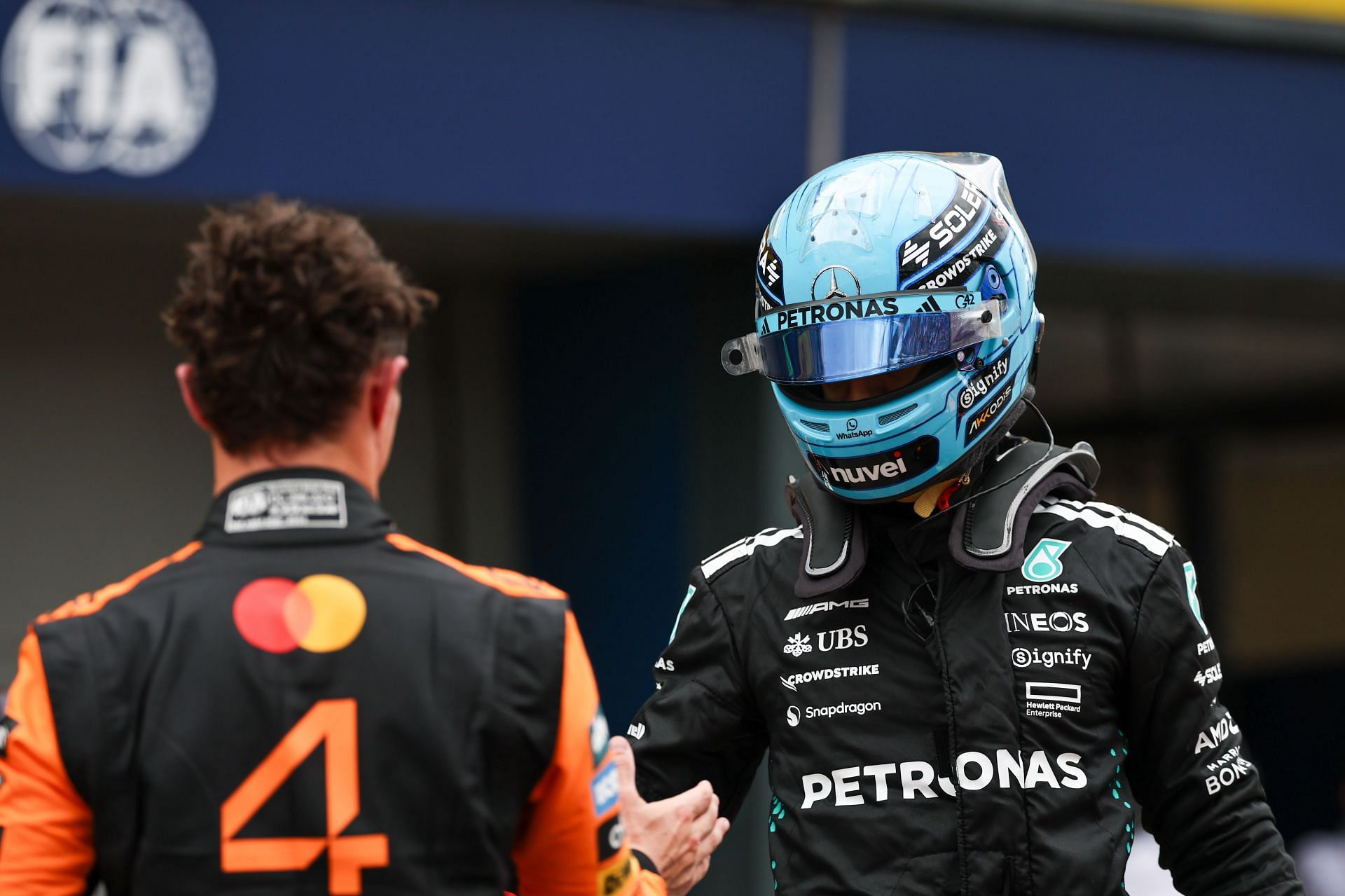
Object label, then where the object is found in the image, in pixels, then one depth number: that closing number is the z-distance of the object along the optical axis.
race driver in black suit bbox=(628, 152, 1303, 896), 13.17
